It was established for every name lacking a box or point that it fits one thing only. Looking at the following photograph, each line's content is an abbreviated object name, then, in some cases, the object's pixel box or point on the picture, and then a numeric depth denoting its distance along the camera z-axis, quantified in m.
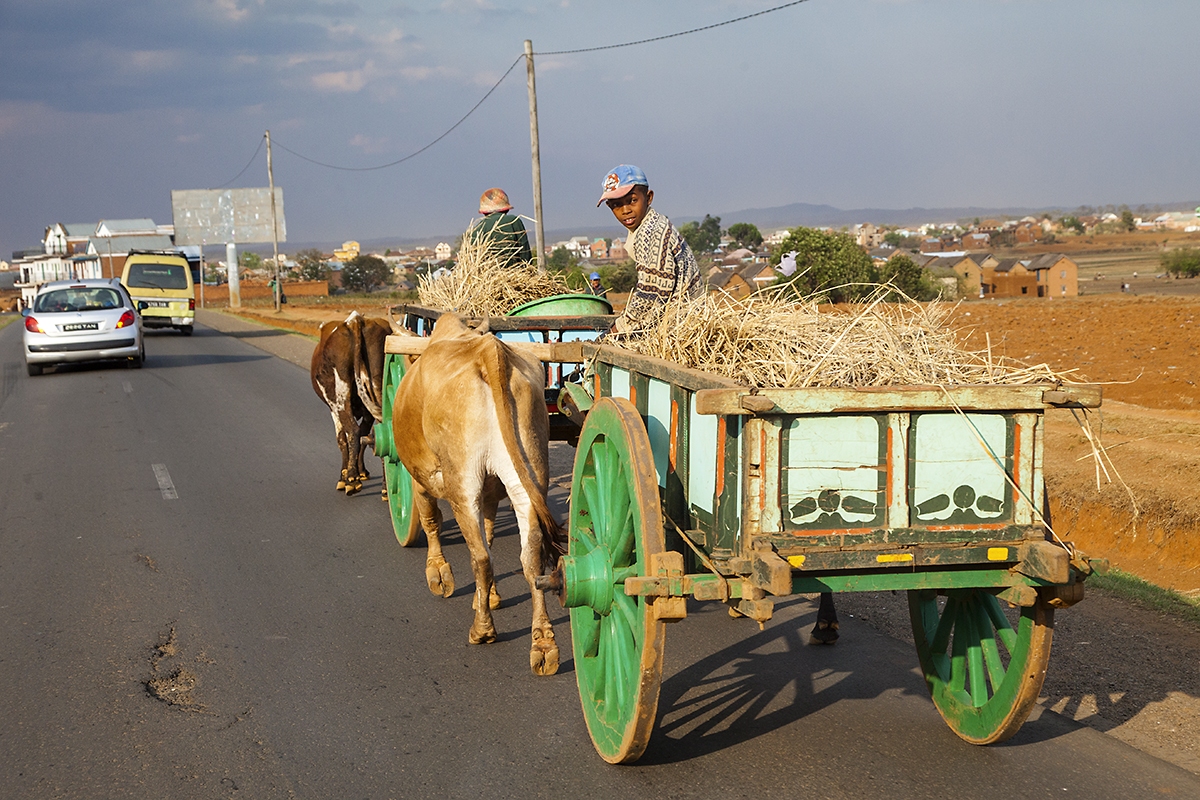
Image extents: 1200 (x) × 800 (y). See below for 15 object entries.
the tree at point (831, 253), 32.38
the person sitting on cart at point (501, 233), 8.64
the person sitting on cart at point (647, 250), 5.34
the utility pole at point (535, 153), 21.66
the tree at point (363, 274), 93.19
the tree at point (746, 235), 93.38
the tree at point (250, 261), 132.79
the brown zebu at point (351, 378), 8.91
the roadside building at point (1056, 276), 66.38
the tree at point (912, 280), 37.88
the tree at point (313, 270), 90.75
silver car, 19.39
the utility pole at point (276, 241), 51.25
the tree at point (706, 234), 85.01
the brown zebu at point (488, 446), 5.00
